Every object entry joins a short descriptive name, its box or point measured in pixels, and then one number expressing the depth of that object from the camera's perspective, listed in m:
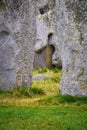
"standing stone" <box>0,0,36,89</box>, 15.67
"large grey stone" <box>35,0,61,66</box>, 25.73
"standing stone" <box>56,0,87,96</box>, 12.96
